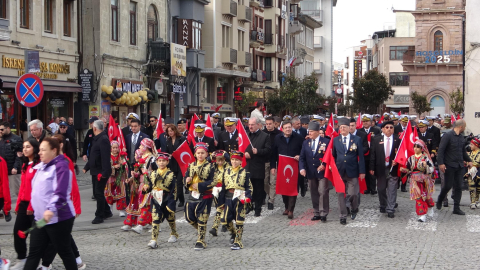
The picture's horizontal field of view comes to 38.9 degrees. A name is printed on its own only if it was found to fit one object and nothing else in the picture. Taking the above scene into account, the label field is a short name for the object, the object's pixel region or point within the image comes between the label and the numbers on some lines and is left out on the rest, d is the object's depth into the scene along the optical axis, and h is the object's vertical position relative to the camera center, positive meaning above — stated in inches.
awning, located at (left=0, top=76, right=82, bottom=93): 886.4 +41.6
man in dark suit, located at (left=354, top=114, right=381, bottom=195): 660.8 -20.7
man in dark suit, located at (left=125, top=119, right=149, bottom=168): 516.7 -19.6
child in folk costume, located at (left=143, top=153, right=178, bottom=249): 392.2 -46.1
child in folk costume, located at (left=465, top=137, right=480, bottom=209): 569.6 -53.8
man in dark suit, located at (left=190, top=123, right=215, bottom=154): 565.9 -20.6
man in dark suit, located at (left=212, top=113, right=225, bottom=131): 850.0 -8.1
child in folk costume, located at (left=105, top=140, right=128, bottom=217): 487.8 -47.6
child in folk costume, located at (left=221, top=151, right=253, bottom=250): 386.7 -47.5
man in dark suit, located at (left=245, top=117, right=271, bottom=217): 517.8 -35.5
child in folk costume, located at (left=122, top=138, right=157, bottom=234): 426.2 -50.2
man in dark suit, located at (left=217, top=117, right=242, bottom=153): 546.0 -19.7
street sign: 520.7 +18.3
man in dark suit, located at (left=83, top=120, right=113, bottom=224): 474.0 -34.4
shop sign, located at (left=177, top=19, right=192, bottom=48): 1477.6 +181.1
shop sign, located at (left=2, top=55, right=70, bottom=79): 897.8 +66.4
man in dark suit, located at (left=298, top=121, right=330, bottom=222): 492.7 -39.0
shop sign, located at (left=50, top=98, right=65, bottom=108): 1037.5 +17.6
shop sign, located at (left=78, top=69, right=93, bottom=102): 1090.7 +49.2
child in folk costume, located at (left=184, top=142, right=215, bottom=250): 389.1 -41.4
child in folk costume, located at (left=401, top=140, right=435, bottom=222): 498.3 -47.9
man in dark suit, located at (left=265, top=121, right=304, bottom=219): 524.9 -23.6
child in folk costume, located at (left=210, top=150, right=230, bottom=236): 397.1 -37.1
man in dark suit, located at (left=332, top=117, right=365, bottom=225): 492.4 -33.6
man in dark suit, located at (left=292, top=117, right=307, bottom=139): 649.0 -11.9
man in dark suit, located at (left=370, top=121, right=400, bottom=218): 533.6 -34.5
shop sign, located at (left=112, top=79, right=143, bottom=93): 1173.7 +51.0
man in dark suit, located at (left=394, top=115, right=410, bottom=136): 733.3 -13.4
